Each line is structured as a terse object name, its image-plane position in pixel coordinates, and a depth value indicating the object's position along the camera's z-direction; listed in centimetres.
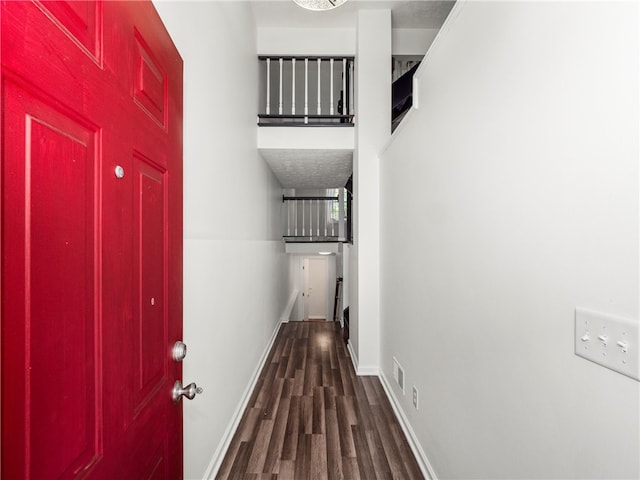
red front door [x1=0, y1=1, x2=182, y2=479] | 45
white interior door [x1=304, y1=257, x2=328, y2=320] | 955
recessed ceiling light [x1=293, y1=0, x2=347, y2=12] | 207
